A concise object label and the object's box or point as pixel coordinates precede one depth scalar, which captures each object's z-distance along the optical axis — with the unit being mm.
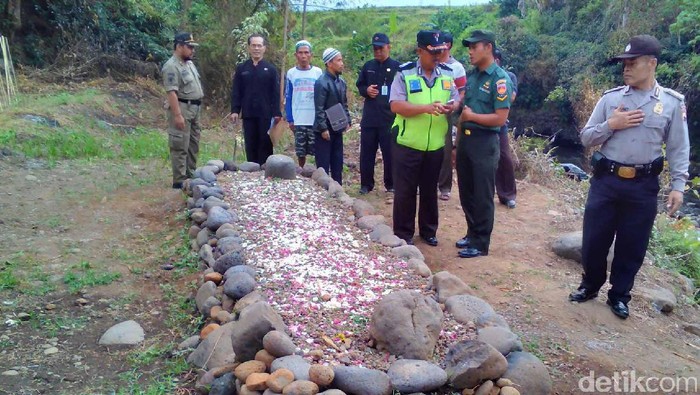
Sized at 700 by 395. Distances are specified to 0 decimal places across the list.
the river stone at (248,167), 6833
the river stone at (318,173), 6516
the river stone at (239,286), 3847
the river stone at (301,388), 2762
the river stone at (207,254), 4671
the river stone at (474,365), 2967
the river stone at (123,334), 3861
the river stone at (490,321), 3558
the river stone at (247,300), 3653
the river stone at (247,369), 3012
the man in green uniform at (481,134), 4863
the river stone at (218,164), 6798
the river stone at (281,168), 6422
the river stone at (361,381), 2838
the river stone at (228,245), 4547
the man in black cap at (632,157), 3941
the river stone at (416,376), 2889
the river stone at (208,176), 6335
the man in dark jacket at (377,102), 6574
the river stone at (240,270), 4059
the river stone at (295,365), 2900
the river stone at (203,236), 5086
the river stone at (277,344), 3053
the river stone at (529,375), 3080
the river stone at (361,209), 5504
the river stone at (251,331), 3127
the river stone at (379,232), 4906
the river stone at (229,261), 4250
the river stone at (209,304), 3965
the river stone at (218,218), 5133
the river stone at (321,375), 2840
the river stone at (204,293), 4086
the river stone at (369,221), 5129
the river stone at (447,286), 3945
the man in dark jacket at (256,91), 6852
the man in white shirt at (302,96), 6723
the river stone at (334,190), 6027
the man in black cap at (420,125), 4902
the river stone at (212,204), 5488
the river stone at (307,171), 6738
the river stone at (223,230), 4891
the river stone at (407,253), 4566
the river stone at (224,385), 3039
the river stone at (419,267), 4281
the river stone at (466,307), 3680
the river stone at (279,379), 2826
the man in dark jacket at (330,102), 6469
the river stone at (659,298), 4816
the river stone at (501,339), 3256
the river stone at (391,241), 4777
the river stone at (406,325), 3191
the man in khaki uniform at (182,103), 6473
